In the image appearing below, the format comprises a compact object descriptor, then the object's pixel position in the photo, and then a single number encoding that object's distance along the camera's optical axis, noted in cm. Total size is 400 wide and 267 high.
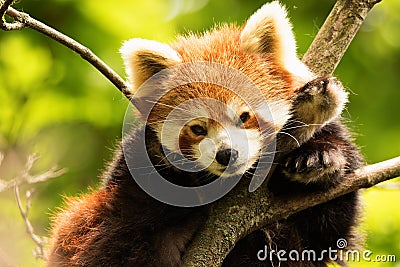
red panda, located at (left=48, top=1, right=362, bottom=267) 730
